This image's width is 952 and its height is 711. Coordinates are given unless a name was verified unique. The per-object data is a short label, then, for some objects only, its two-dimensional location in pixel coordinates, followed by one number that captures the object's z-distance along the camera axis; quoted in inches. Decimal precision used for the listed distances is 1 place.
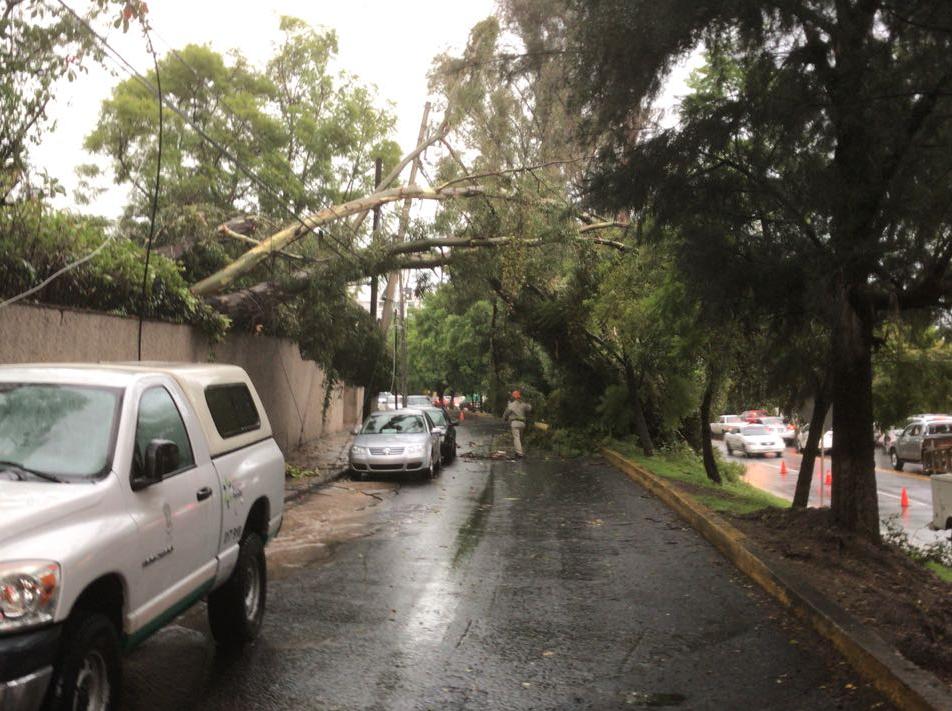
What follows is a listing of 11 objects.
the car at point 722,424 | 2113.7
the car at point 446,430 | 887.7
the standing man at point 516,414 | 965.2
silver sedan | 702.5
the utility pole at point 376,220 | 971.1
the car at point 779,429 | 1651.1
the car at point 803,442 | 1385.3
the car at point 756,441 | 1541.6
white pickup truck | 137.5
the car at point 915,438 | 1193.4
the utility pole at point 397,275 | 768.9
